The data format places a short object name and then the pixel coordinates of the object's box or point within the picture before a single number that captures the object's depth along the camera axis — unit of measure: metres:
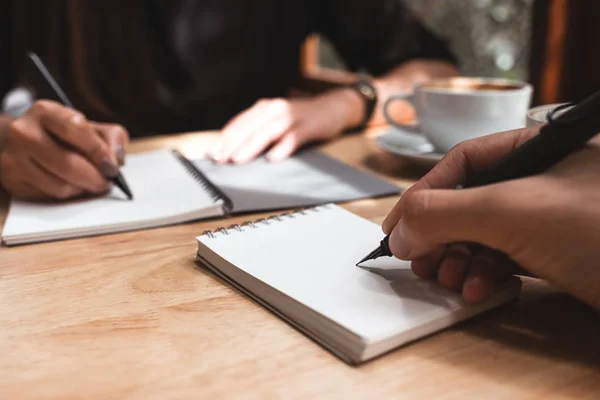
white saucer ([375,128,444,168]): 0.77
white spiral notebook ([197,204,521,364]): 0.37
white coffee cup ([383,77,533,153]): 0.74
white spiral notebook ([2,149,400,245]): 0.61
